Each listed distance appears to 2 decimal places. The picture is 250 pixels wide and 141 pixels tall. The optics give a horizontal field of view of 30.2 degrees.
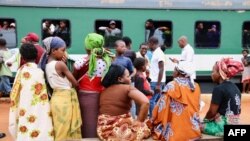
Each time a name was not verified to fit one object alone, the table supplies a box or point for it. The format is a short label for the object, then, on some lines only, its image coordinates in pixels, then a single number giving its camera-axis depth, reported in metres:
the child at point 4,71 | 10.88
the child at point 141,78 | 6.72
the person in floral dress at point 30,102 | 4.40
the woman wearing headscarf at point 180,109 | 4.32
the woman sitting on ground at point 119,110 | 4.31
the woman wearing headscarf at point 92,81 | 4.69
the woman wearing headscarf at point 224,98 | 4.47
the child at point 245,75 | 12.97
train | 12.16
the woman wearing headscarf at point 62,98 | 4.52
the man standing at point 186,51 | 9.81
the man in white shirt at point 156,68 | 8.06
